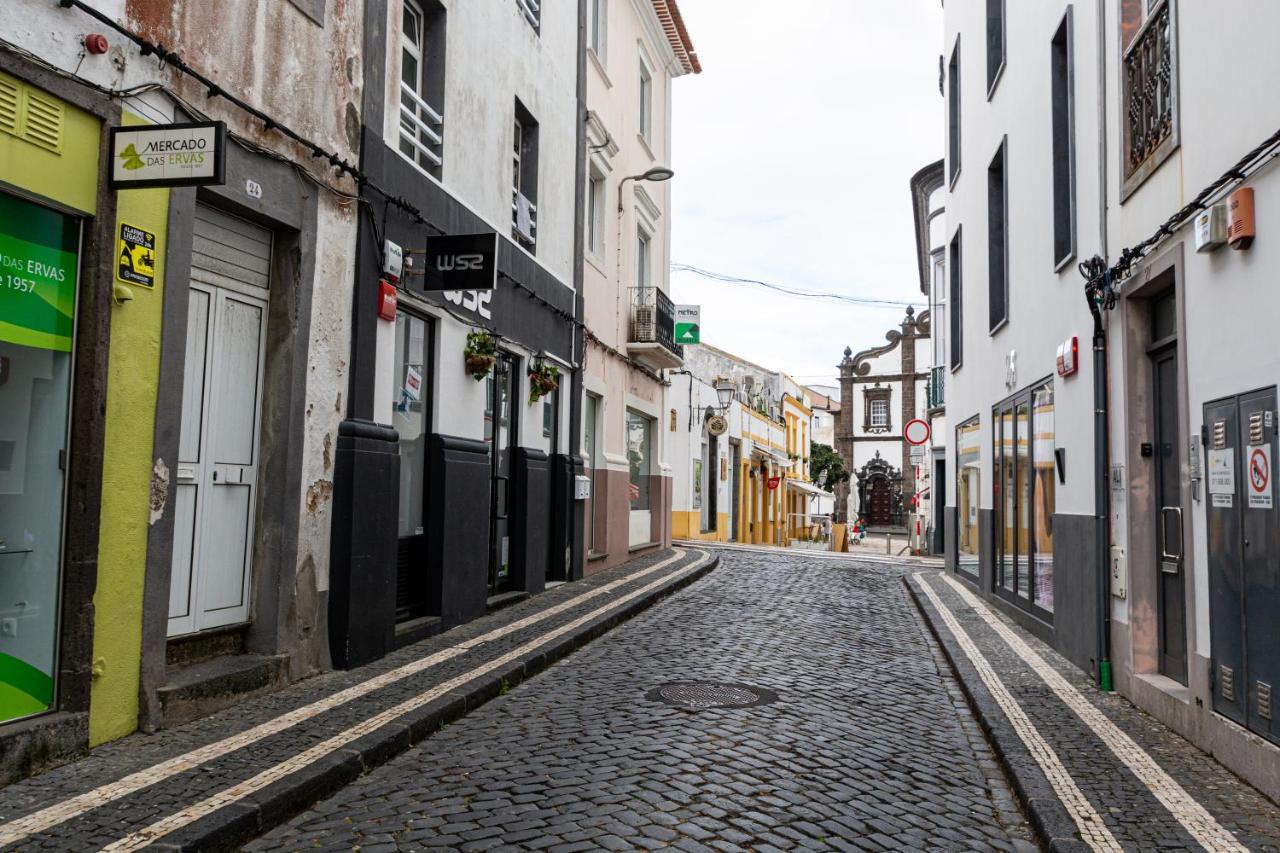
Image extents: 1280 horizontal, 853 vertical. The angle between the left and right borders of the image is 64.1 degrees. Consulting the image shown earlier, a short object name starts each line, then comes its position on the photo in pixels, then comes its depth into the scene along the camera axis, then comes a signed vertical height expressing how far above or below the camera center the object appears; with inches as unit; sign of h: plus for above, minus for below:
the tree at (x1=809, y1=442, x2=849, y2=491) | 2391.7 +81.5
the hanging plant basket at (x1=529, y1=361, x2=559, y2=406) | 484.4 +56.3
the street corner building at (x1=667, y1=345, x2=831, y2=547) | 1137.4 +65.0
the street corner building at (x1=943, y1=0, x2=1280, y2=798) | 205.5 +40.9
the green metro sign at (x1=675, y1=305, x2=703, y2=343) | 790.5 +138.1
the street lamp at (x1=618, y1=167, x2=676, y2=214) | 636.3 +205.2
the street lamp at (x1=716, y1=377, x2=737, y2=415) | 1129.4 +123.7
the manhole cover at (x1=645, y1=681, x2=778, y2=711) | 273.3 -53.6
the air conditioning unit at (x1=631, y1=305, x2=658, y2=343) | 696.4 +120.3
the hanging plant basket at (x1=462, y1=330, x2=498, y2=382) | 397.7 +55.8
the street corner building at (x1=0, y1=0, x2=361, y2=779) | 193.5 +27.8
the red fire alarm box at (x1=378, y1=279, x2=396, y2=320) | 323.3 +62.1
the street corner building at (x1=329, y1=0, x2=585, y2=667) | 314.7 +65.4
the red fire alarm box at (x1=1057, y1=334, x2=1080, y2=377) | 333.1 +49.9
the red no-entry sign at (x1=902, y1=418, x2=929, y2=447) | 831.7 +60.3
